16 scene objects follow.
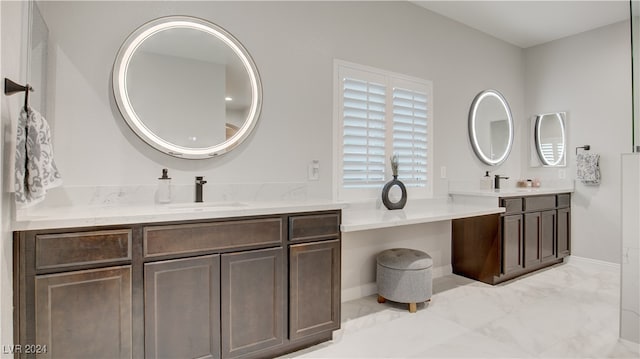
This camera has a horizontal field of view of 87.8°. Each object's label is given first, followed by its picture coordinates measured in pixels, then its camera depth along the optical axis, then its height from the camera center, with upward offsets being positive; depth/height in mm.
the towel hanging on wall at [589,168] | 4026 +118
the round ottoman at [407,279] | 2760 -852
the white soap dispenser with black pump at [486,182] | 3963 -52
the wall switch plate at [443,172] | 3703 +63
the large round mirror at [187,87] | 2115 +621
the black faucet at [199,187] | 2243 -67
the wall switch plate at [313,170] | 2802 +60
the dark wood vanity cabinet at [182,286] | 1465 -564
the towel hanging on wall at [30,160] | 1348 +73
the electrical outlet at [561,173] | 4371 +60
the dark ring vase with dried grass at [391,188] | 3100 -118
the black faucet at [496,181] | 4121 -42
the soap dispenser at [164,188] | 2133 -67
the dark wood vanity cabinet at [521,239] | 3406 -686
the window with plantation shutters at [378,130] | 2988 +462
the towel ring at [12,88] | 1296 +357
